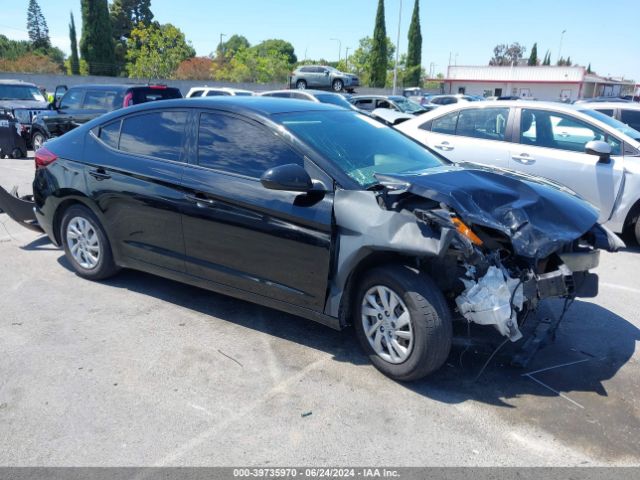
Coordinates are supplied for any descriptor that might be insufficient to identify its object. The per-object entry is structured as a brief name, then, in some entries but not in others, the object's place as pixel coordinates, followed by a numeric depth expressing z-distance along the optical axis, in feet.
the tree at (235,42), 456.53
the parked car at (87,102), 41.04
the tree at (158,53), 147.33
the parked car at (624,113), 33.71
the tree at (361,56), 250.16
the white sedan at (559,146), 20.80
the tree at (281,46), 377.30
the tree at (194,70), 178.15
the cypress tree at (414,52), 213.05
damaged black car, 10.68
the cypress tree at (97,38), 154.40
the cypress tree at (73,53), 197.89
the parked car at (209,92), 56.54
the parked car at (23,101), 47.24
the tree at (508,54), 350.23
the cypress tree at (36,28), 275.39
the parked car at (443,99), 102.04
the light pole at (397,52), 142.92
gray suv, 107.86
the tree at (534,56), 302.66
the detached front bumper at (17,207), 19.17
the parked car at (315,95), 54.90
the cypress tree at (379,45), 192.24
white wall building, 200.75
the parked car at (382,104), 67.87
